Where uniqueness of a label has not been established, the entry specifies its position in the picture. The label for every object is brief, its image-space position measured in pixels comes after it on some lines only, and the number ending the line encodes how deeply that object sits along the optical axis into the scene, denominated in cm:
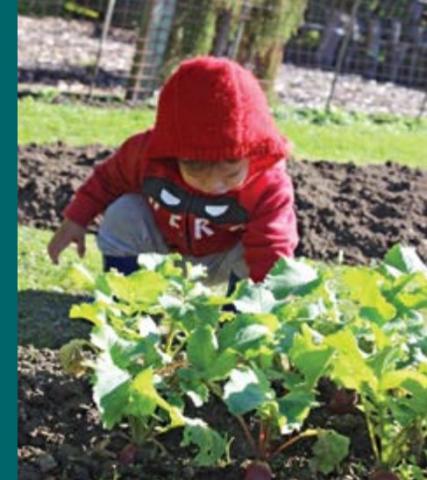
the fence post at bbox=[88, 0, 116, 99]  1148
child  452
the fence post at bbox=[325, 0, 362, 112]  1262
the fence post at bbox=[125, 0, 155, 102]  1168
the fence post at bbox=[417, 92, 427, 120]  1310
